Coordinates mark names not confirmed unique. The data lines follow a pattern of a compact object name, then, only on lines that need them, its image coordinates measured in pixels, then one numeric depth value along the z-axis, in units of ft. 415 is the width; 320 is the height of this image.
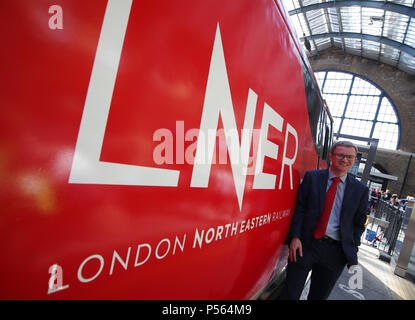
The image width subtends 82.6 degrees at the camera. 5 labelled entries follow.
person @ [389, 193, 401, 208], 29.02
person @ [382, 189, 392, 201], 38.73
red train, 1.37
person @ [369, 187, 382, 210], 33.13
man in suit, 5.55
